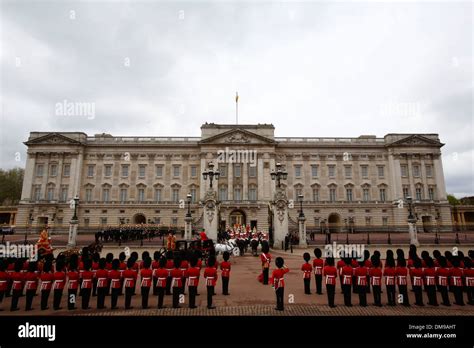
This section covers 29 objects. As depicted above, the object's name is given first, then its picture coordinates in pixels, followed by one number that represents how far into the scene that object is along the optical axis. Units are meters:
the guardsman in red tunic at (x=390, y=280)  8.44
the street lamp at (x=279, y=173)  23.28
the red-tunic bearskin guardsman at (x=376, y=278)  8.35
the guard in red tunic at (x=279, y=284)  7.74
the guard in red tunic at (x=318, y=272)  10.00
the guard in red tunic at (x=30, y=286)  8.13
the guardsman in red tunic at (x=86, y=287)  8.19
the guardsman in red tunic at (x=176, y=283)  8.09
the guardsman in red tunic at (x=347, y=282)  8.30
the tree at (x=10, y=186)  66.12
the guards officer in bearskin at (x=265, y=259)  10.81
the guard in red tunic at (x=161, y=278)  8.16
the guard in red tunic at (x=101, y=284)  8.16
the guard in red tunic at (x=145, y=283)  8.14
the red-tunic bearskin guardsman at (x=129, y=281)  8.09
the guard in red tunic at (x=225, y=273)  9.50
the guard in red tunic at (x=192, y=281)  8.12
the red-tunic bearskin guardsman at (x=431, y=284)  8.37
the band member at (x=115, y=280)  8.16
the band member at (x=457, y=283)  8.38
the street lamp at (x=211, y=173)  22.36
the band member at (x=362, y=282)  8.34
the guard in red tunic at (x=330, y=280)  8.20
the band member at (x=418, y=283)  8.36
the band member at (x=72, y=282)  8.13
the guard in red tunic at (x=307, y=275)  9.76
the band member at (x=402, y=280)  8.32
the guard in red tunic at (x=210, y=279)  8.16
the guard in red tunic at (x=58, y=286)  8.20
